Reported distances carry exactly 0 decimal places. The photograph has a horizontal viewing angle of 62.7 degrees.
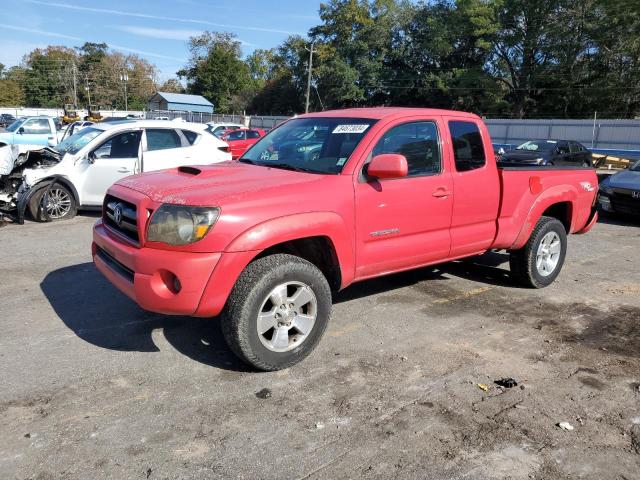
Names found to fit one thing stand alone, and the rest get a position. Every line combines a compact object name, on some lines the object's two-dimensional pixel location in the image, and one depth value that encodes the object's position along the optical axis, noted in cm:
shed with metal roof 6800
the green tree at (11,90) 9276
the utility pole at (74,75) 9051
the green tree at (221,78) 8562
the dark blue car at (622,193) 1025
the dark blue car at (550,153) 1602
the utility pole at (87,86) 9893
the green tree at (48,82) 10138
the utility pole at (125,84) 9652
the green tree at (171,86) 11698
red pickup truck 344
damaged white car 898
